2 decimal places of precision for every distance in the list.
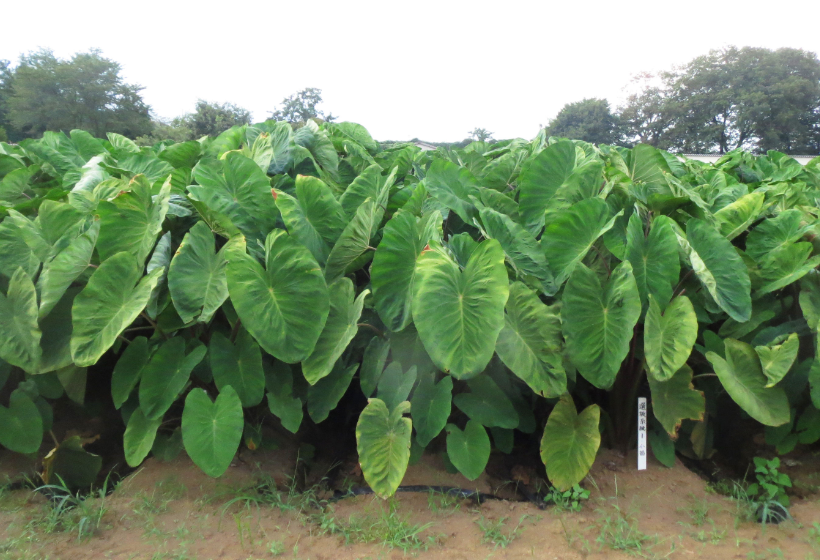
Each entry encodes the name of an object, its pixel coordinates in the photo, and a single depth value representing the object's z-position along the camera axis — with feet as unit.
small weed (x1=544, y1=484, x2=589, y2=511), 5.61
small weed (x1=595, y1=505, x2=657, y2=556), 4.96
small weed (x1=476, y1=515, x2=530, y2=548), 5.08
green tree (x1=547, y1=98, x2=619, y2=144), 126.21
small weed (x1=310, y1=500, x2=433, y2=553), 5.03
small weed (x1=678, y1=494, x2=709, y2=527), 5.43
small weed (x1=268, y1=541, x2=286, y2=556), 4.94
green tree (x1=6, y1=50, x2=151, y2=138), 104.32
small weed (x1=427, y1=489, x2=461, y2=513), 5.65
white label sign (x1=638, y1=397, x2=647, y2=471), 5.88
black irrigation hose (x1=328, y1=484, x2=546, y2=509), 5.87
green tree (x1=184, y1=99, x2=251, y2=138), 92.48
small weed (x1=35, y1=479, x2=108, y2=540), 5.35
